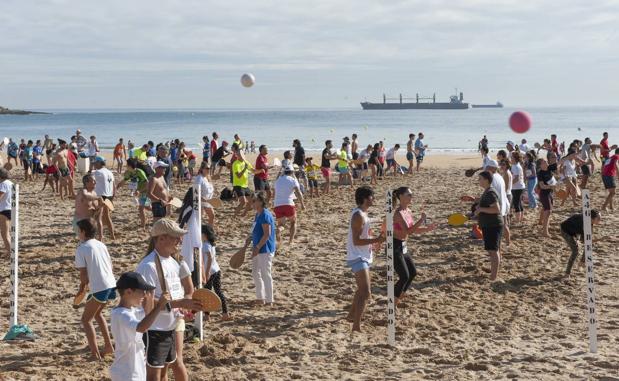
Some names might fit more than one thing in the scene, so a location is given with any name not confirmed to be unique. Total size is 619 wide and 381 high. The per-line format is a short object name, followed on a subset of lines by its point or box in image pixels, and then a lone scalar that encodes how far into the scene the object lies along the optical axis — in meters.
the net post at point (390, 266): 6.57
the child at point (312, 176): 18.19
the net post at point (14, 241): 6.74
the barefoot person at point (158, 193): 10.98
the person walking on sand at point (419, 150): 25.73
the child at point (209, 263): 7.38
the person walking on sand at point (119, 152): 25.91
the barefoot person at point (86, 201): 9.77
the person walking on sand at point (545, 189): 11.91
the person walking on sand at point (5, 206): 9.76
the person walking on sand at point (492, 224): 9.28
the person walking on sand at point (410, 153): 24.52
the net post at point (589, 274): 6.51
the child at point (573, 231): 9.16
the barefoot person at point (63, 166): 17.51
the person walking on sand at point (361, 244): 6.89
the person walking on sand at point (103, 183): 12.00
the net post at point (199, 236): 6.75
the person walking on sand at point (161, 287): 4.64
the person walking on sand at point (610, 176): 14.65
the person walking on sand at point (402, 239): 7.57
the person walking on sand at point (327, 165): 18.66
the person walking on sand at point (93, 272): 6.14
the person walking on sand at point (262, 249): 7.89
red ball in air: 13.69
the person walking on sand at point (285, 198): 11.25
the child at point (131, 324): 4.22
